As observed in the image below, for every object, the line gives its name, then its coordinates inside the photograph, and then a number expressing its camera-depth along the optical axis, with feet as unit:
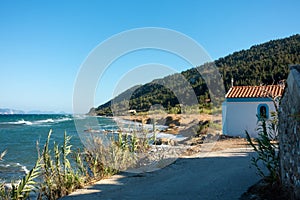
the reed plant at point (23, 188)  16.67
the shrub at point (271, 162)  15.94
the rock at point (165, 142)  49.21
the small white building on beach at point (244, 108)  47.21
